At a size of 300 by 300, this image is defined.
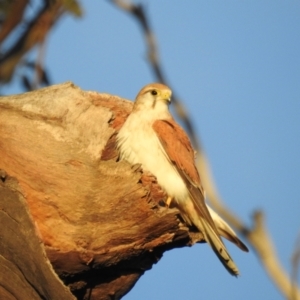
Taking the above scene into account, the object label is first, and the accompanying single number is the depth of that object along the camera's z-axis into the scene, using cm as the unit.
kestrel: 976
